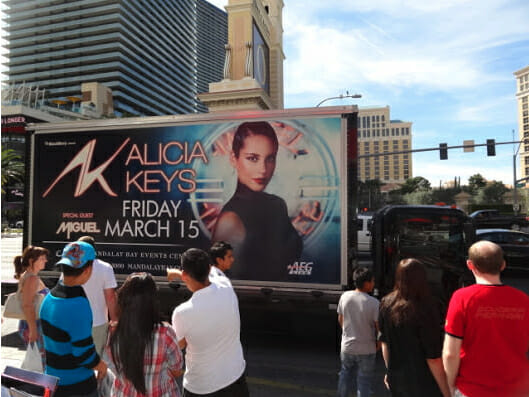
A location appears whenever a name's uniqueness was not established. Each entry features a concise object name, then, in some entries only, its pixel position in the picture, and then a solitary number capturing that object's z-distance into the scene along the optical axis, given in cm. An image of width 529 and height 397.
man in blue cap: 261
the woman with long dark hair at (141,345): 236
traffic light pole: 2162
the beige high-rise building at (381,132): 16138
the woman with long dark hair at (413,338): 280
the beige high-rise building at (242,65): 3941
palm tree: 3912
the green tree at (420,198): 7188
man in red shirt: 245
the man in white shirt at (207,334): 256
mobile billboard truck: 548
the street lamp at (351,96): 2440
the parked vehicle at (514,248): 1312
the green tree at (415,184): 11819
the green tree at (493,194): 6562
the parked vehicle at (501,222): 2344
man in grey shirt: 354
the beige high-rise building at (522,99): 14800
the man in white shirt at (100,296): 425
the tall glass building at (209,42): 16315
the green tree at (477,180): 10078
